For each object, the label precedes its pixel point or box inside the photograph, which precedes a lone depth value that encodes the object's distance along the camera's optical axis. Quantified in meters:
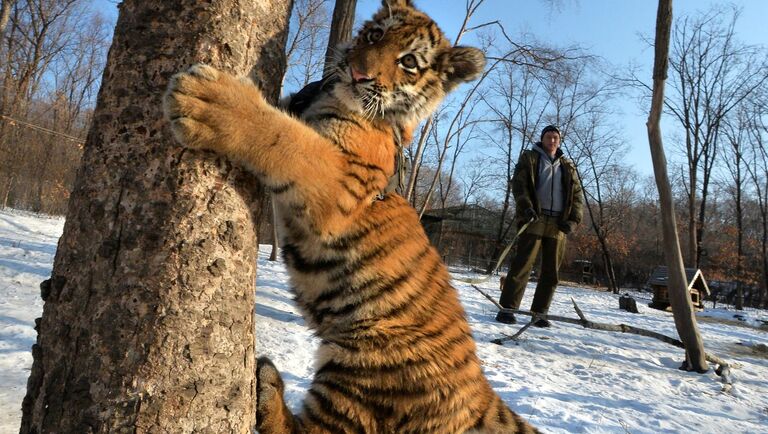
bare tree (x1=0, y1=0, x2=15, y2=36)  14.82
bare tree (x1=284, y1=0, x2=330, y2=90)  15.91
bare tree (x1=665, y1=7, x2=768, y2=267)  23.16
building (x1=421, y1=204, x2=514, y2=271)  33.84
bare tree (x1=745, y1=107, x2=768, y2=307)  26.34
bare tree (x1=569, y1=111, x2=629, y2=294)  27.25
